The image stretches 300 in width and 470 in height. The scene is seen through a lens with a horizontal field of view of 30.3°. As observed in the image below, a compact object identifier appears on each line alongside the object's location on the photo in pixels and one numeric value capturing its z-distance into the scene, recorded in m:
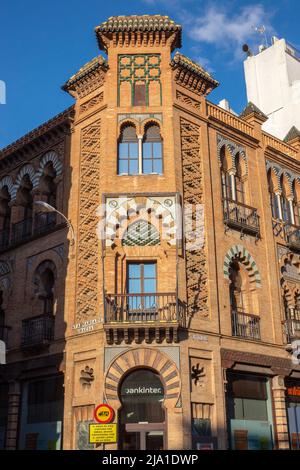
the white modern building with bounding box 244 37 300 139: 33.00
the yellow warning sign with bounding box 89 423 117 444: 14.26
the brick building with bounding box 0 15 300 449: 16.75
